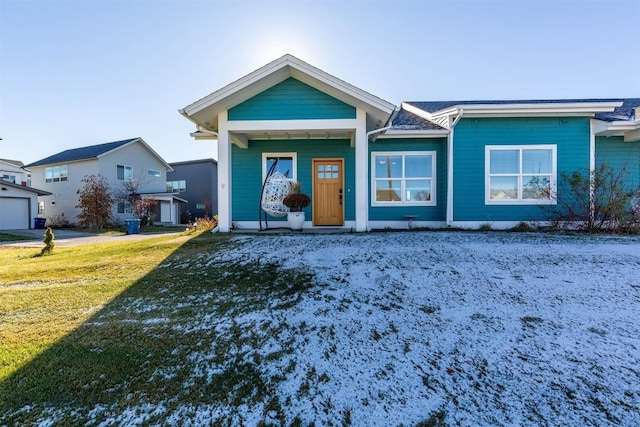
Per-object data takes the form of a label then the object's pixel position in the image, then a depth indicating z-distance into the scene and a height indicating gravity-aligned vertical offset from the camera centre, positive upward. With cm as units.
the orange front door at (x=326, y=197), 973 +28
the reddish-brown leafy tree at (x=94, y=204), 2134 +23
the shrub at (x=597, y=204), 752 +0
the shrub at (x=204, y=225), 1054 -70
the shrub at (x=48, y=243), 945 -118
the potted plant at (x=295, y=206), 833 -1
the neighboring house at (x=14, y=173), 2912 +354
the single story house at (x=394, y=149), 779 +176
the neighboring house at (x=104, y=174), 2342 +278
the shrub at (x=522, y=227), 844 -67
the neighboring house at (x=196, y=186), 3019 +222
